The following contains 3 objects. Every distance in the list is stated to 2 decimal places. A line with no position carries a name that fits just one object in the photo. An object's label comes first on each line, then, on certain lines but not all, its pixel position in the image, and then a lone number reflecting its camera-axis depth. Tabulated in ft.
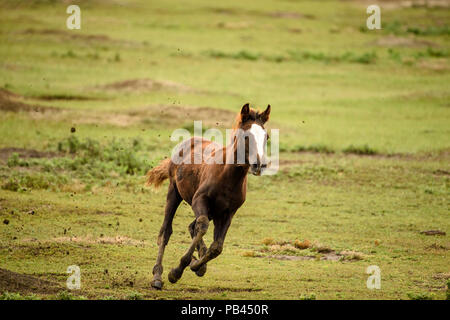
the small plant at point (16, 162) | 69.97
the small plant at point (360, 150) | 84.79
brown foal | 35.01
